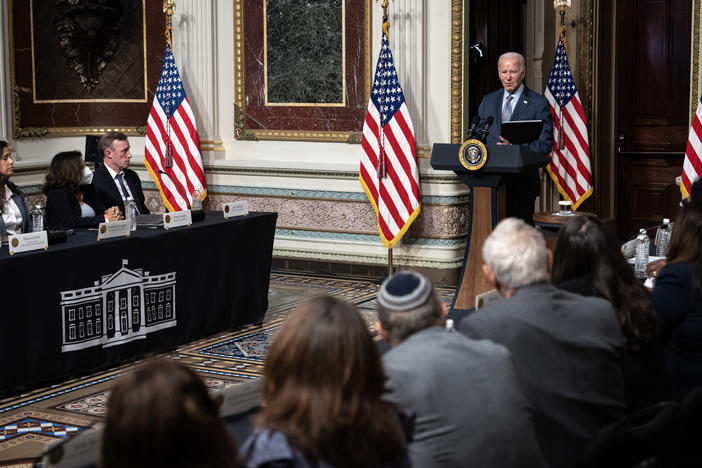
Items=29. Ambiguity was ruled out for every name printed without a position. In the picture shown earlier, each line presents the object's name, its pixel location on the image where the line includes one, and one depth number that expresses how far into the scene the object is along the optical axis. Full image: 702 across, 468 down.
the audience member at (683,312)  3.59
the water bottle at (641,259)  4.81
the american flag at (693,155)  8.06
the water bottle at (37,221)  6.05
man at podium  7.30
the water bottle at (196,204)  6.95
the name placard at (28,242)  5.49
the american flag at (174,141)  9.45
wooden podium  6.61
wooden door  10.23
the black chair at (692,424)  2.67
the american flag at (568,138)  9.15
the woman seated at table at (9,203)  6.19
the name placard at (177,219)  6.53
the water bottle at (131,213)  6.46
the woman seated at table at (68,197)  6.61
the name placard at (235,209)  7.07
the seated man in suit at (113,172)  7.07
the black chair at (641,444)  2.31
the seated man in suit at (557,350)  2.82
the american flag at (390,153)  8.48
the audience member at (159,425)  1.70
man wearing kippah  2.36
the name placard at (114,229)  6.02
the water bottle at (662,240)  5.12
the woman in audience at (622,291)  3.19
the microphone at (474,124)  6.80
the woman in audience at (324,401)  2.00
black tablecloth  5.52
